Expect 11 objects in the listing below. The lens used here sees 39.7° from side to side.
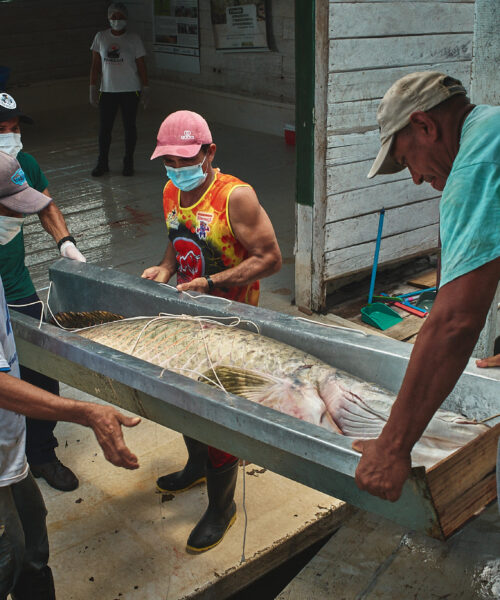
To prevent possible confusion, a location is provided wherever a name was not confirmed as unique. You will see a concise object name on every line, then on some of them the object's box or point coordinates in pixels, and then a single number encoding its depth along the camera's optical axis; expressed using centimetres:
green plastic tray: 489
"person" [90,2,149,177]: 831
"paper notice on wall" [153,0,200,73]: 1172
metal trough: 190
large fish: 217
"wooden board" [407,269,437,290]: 560
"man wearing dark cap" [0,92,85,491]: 321
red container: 1007
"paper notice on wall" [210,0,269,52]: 1023
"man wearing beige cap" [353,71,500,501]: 161
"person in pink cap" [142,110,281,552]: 296
